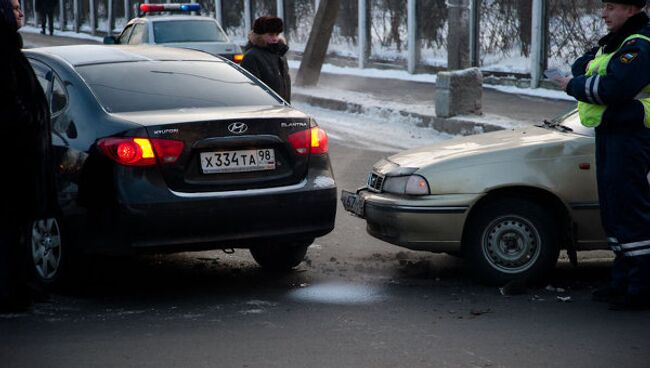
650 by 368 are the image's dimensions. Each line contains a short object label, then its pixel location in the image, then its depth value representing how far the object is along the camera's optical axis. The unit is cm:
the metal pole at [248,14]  3030
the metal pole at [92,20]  4319
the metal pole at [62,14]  4703
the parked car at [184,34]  1961
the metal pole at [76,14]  4516
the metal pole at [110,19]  4172
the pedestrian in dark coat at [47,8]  4125
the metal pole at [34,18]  5158
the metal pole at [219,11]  3297
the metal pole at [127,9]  4031
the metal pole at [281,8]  2784
